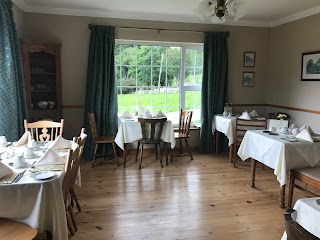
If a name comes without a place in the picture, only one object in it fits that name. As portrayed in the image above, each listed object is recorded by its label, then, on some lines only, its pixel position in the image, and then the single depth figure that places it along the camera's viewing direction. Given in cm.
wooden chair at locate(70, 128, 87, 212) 231
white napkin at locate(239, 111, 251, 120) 456
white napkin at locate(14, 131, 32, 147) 277
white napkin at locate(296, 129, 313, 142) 298
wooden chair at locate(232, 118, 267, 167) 424
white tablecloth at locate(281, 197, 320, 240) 136
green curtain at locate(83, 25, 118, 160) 464
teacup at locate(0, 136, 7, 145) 271
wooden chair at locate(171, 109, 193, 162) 473
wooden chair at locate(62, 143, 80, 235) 196
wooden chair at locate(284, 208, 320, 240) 95
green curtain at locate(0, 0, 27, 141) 321
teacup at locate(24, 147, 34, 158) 236
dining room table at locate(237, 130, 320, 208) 288
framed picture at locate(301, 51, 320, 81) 437
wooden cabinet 430
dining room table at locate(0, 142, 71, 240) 176
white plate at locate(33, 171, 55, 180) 185
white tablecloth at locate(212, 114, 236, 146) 455
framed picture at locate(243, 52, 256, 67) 548
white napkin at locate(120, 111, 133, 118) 476
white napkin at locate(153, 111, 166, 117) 460
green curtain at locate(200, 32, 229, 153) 514
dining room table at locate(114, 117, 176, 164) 436
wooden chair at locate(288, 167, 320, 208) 262
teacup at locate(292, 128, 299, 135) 325
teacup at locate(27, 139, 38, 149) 259
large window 505
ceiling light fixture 279
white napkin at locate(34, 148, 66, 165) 216
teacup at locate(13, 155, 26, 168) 210
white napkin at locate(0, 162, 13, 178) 187
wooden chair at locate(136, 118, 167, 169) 421
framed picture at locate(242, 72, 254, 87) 552
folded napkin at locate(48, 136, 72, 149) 264
